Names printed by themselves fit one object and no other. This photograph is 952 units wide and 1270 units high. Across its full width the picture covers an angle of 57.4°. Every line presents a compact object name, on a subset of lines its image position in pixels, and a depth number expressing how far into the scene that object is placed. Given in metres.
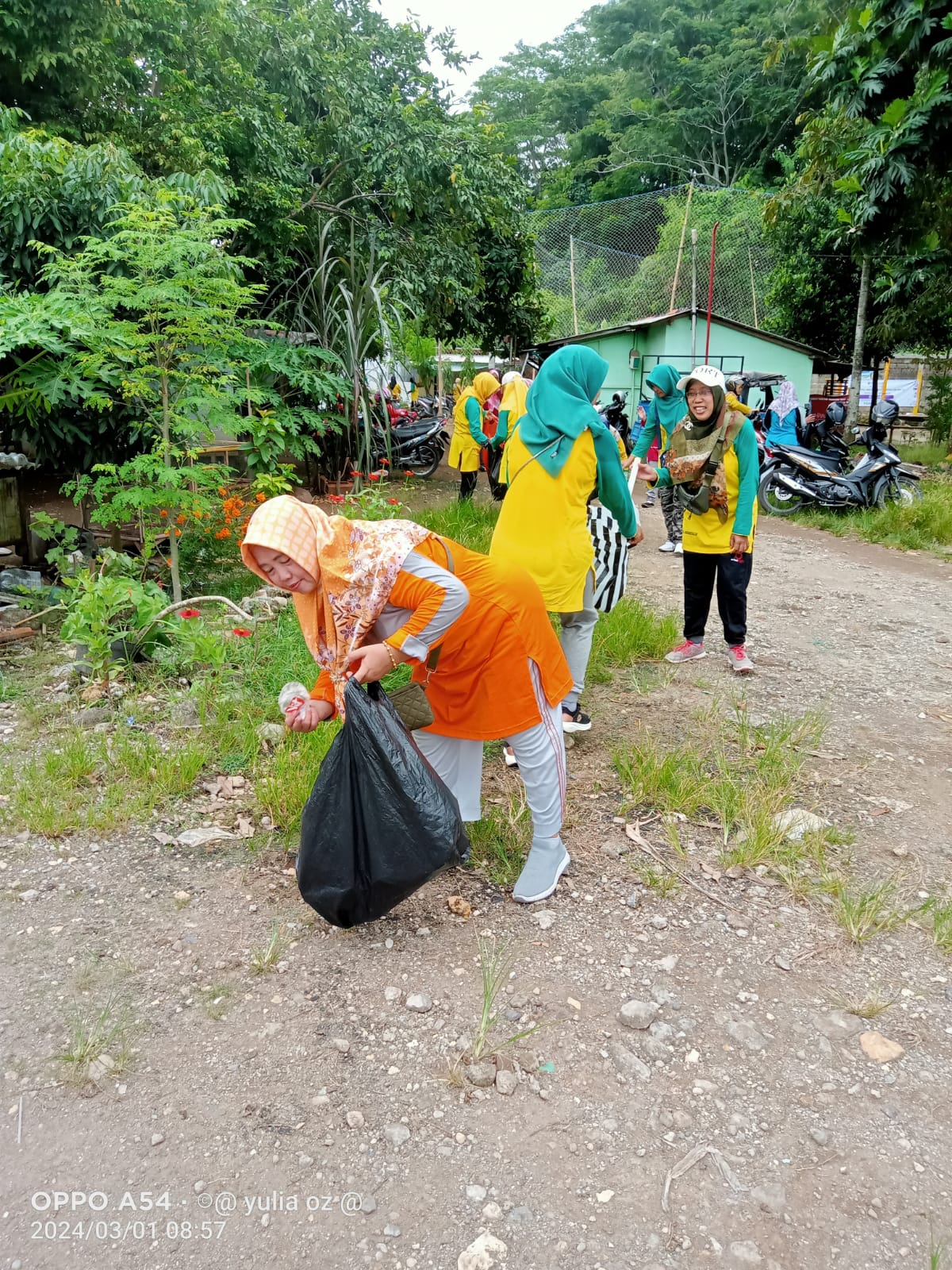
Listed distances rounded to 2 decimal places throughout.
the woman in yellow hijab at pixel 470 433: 8.33
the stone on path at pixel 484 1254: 1.59
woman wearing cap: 3.99
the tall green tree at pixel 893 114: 4.05
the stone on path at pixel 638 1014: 2.15
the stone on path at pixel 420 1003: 2.20
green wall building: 16.44
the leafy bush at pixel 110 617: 3.93
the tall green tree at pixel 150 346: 4.30
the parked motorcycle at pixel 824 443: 9.69
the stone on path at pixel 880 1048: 2.06
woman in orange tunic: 2.04
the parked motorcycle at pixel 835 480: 9.08
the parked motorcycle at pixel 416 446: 12.09
